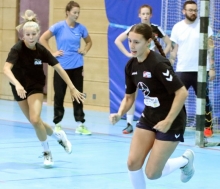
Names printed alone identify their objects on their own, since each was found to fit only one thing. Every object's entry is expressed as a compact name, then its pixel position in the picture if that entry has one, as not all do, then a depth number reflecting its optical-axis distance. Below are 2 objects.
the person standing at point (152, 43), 15.01
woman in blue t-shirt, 15.68
